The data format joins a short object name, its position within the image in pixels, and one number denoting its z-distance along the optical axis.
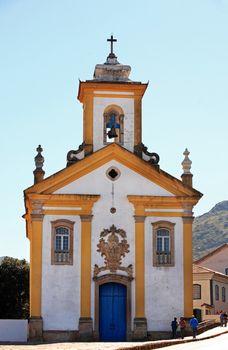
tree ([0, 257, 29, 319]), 62.94
